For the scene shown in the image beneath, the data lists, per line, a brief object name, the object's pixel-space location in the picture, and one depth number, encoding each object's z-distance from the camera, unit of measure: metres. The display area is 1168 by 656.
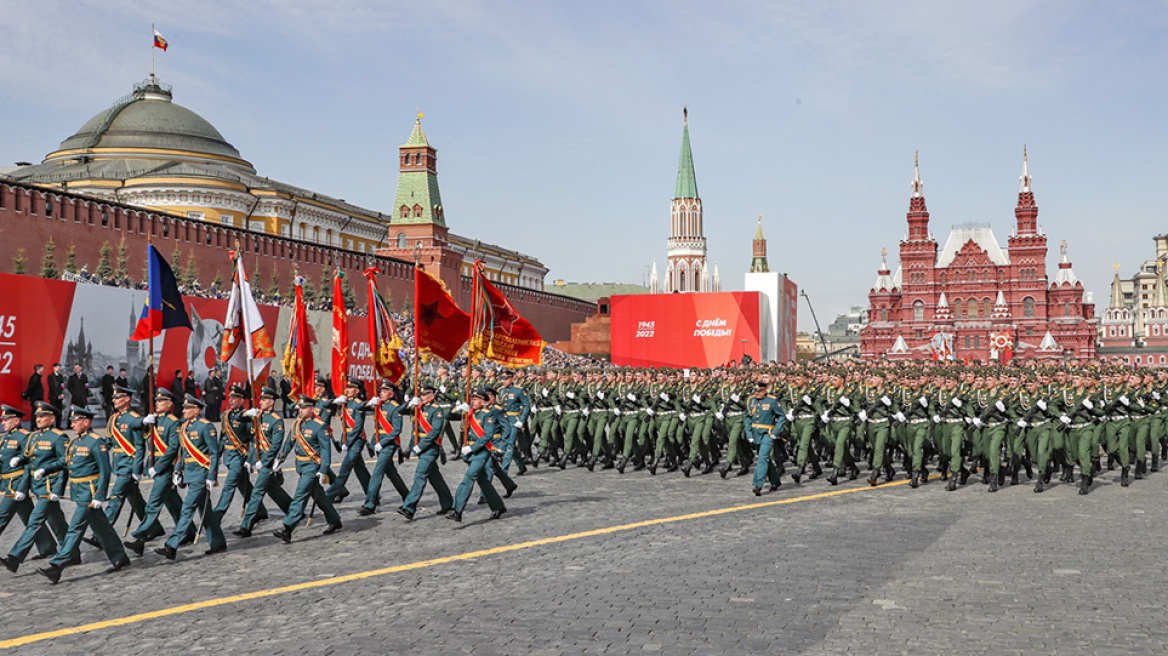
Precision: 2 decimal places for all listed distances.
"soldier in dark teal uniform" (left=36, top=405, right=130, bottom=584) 8.81
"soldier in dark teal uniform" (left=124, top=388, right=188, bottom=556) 9.84
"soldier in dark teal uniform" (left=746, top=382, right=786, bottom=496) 13.87
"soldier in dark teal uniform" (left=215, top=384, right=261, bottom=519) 10.54
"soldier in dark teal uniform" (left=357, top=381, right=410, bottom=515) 11.93
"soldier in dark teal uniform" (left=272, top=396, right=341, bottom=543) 10.41
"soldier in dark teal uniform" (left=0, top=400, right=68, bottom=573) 8.76
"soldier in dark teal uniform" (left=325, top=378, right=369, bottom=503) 11.93
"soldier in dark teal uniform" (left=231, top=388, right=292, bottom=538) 10.61
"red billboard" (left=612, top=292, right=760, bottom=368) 58.16
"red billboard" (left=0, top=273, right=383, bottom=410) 20.88
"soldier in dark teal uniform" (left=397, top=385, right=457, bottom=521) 11.53
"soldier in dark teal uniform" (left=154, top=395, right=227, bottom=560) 9.73
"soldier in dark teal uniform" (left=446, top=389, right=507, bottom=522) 11.45
